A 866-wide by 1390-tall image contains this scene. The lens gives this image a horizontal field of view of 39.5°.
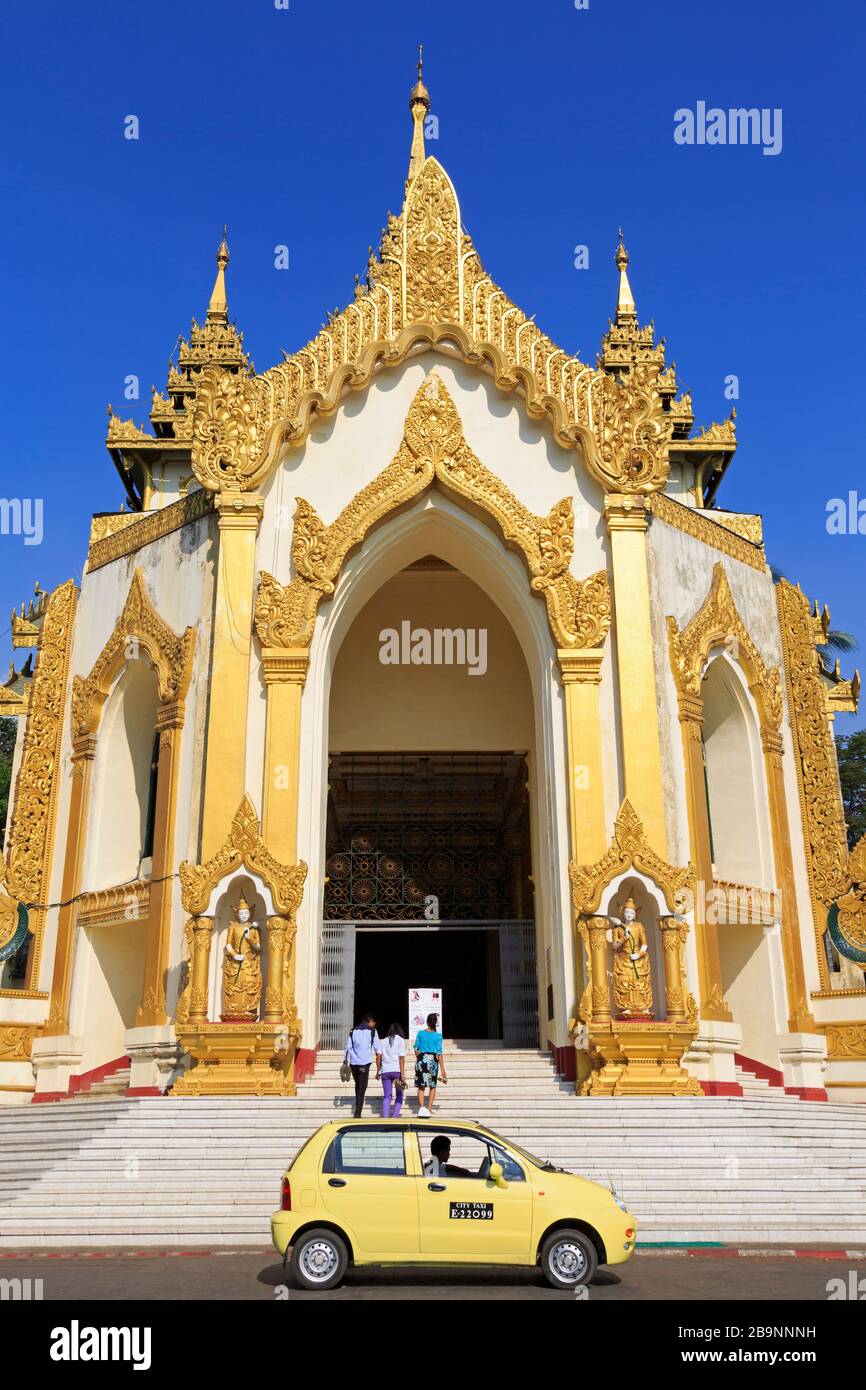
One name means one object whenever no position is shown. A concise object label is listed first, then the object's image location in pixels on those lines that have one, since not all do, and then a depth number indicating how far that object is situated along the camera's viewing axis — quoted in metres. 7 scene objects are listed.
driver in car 7.01
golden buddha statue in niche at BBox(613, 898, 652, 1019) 13.04
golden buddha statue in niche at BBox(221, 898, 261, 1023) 13.07
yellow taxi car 6.79
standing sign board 13.67
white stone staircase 9.38
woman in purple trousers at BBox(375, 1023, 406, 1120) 11.55
